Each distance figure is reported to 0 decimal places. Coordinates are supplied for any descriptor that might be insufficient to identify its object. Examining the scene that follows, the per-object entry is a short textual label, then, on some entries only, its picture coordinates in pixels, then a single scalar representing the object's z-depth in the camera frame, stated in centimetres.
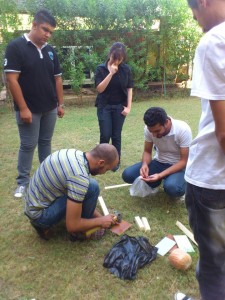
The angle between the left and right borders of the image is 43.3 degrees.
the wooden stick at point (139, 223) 296
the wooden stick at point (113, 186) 384
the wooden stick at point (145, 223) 294
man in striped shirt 236
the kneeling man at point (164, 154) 292
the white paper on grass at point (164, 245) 262
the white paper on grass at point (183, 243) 264
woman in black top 396
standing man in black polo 311
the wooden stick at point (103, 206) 323
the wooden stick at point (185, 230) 282
